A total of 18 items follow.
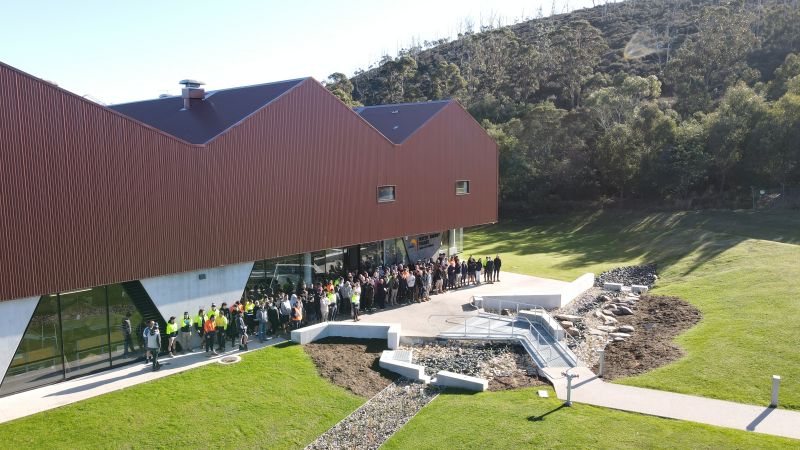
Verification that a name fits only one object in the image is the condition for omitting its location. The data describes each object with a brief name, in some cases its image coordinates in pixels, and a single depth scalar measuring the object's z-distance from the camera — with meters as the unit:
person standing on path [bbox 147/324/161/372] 17.12
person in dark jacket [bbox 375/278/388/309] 23.75
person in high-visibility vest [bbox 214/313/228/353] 18.73
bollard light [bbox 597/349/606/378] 16.09
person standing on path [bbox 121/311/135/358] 17.88
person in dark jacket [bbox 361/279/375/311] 23.16
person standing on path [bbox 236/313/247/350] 18.78
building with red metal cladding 15.66
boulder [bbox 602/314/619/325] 22.09
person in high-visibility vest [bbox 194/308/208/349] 18.73
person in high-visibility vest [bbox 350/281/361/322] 21.66
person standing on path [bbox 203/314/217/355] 18.39
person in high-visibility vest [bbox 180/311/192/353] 18.89
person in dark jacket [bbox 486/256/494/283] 29.39
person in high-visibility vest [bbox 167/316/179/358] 18.05
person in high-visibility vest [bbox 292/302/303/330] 20.44
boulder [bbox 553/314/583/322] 22.14
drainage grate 17.86
